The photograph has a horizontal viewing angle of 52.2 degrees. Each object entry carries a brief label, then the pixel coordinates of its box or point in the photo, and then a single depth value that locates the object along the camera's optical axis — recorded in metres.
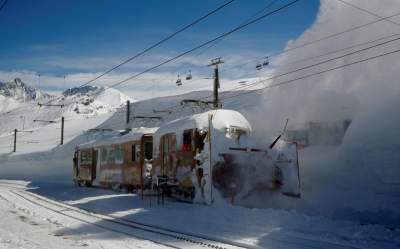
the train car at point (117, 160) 19.03
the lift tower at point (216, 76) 26.07
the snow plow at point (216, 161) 14.18
